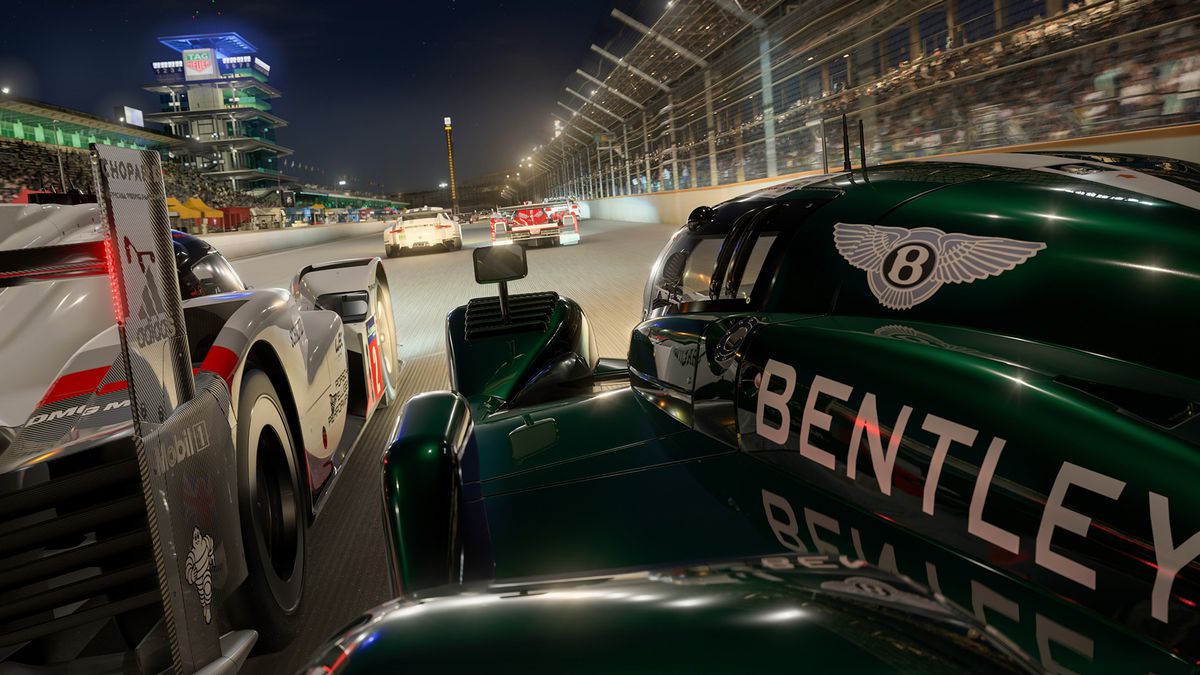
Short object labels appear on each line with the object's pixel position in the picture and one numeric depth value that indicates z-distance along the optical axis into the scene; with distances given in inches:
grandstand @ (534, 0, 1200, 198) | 275.6
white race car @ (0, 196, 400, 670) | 69.7
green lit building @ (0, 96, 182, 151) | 1666.5
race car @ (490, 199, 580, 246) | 827.4
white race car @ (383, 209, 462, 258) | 859.4
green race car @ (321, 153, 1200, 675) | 36.5
